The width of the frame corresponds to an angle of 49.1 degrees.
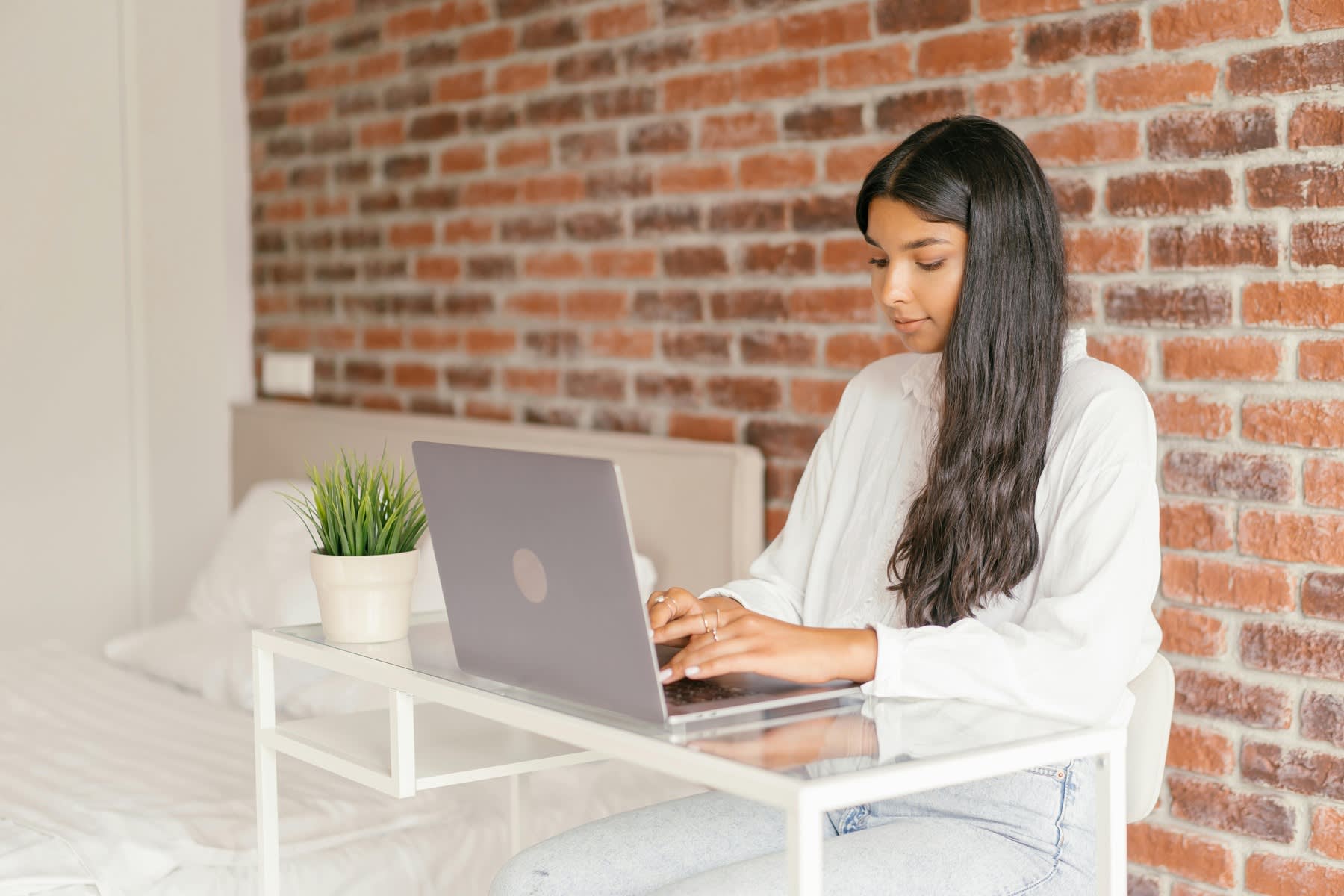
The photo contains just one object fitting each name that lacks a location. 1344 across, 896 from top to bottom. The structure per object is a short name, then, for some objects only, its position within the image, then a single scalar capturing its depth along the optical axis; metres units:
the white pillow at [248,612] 2.58
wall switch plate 3.76
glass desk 1.14
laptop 1.24
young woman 1.42
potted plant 1.66
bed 1.92
